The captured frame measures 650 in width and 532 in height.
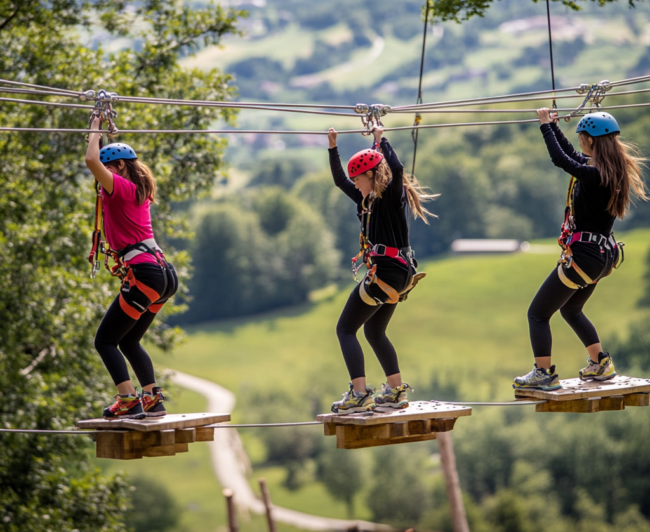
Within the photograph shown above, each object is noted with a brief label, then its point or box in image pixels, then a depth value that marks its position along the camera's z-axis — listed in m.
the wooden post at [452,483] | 26.33
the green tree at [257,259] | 193.50
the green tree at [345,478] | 124.87
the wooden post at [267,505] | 26.73
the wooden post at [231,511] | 25.48
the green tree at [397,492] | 119.26
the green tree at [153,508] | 116.94
